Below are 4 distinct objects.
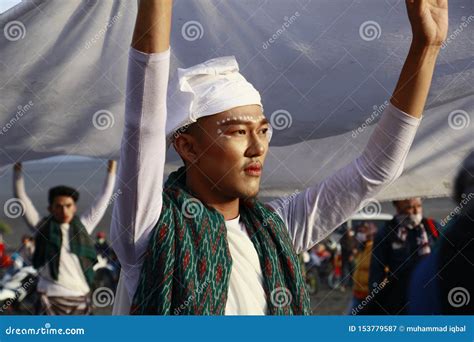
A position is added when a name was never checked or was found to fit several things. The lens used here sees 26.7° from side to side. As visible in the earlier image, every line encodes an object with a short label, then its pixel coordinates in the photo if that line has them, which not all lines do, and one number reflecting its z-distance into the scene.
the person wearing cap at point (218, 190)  2.32
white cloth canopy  3.80
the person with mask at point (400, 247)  5.22
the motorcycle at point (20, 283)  5.92
